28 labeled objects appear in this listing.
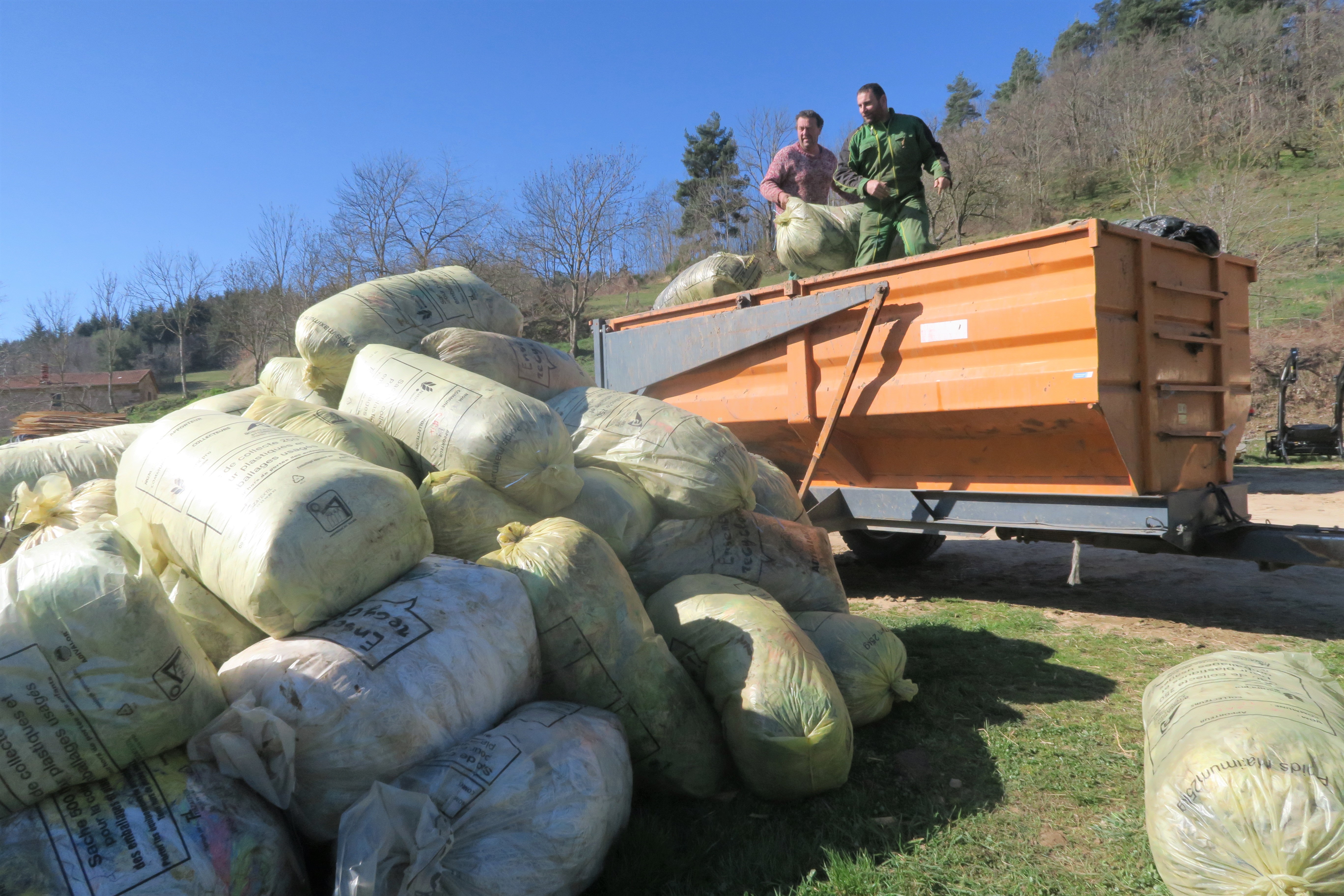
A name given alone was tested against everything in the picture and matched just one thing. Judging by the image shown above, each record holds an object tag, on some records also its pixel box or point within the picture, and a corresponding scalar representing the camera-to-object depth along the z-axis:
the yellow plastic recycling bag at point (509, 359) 3.29
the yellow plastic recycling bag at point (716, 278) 5.66
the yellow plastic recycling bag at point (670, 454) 3.12
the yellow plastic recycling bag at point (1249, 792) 1.49
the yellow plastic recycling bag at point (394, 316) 3.31
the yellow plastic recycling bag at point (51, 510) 2.33
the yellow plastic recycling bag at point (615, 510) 2.90
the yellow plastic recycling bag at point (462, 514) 2.54
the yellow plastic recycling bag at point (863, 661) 2.82
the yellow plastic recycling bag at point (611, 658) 2.27
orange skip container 3.96
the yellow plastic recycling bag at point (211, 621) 2.14
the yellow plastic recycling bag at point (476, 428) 2.64
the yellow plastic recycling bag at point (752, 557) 3.06
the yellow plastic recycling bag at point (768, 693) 2.25
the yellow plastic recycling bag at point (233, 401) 3.33
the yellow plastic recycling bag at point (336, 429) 2.68
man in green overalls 5.16
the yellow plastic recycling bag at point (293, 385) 3.45
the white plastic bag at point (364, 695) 1.69
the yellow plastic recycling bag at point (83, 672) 1.53
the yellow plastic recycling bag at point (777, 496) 3.79
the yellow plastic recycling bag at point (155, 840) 1.48
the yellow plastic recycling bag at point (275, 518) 1.89
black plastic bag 4.28
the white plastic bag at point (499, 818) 1.58
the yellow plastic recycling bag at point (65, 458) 3.06
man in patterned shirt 6.00
